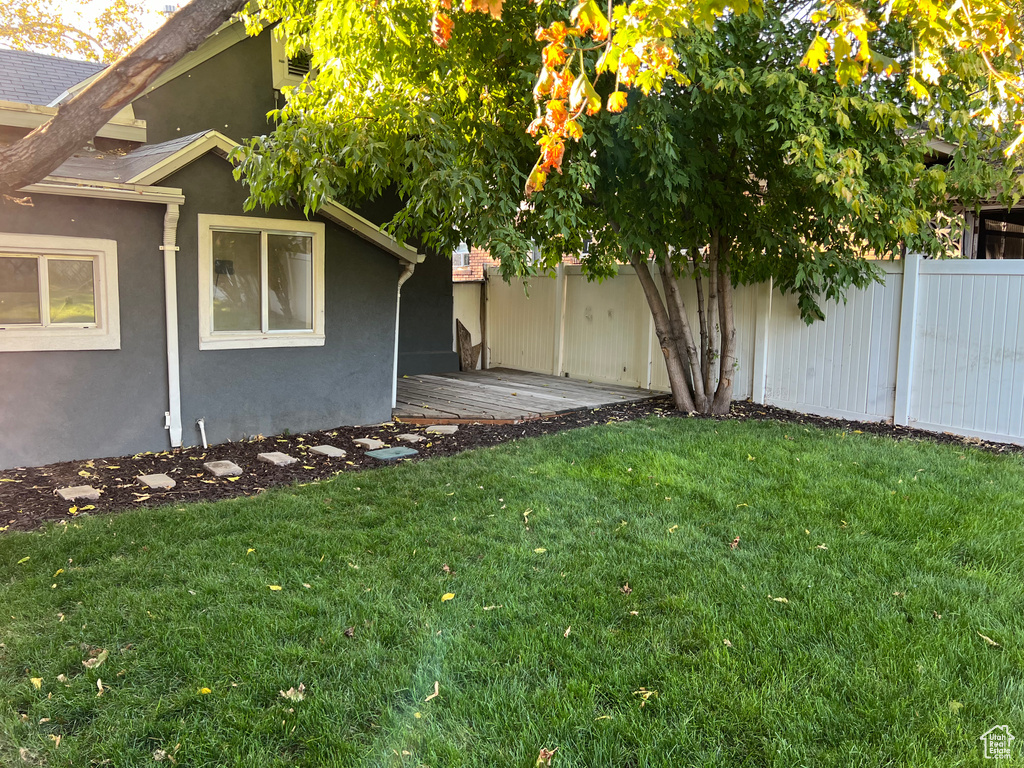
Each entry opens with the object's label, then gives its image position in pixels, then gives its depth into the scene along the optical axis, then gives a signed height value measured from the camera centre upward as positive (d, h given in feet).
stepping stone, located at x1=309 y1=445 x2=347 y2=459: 21.54 -4.12
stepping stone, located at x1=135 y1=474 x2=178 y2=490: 18.03 -4.32
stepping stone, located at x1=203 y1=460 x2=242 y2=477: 19.33 -4.24
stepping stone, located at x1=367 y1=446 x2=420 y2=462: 21.34 -4.12
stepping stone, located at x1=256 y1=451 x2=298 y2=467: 20.59 -4.18
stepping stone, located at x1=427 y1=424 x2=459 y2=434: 24.96 -3.91
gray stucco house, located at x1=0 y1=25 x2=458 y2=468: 19.43 +0.51
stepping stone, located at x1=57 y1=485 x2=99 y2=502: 16.94 -4.35
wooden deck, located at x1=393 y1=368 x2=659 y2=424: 27.61 -3.41
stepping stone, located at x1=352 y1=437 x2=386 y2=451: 22.88 -4.07
